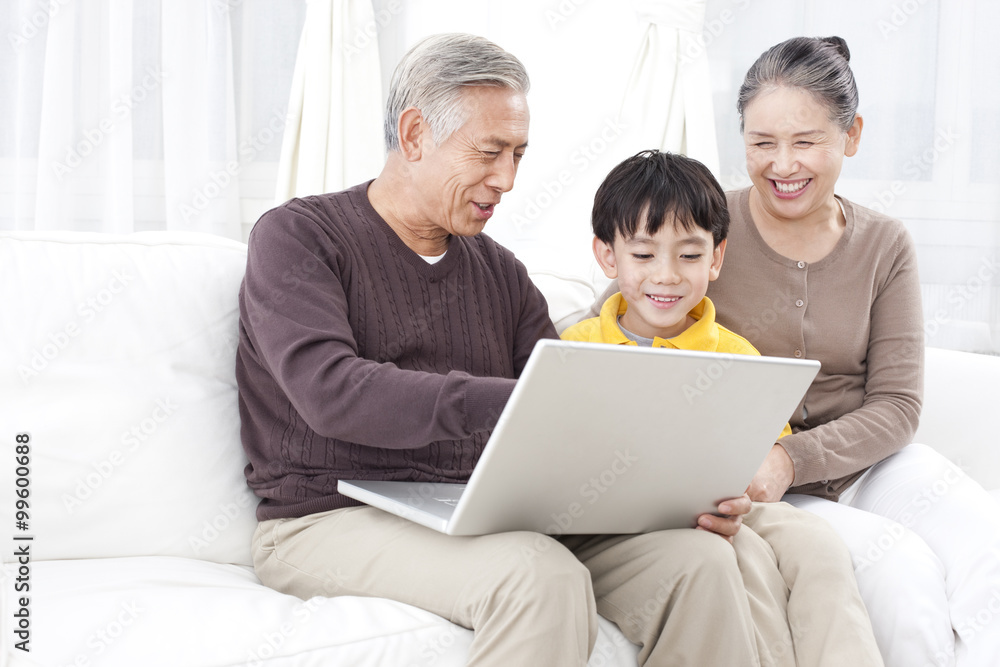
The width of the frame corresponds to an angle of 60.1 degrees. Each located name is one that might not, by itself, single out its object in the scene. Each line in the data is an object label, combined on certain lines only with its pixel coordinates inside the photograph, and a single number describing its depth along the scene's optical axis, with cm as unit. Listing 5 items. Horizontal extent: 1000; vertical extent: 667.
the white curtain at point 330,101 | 227
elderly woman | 145
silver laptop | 90
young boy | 128
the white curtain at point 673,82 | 242
